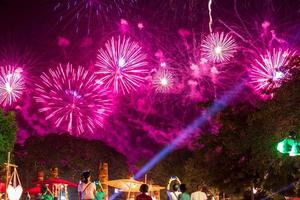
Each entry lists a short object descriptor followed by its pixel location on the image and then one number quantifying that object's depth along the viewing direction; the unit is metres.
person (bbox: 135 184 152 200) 9.69
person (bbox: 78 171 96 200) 10.74
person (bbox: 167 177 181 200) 12.04
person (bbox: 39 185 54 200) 13.05
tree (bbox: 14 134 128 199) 38.03
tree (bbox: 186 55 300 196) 13.66
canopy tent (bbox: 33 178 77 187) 17.27
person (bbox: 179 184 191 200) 11.30
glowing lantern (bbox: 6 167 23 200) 13.91
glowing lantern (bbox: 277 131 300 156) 12.07
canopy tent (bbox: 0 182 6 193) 19.23
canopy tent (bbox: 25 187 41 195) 19.33
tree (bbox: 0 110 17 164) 21.33
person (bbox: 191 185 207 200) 11.99
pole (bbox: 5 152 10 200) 13.63
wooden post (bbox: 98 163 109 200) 24.25
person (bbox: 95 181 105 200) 11.94
